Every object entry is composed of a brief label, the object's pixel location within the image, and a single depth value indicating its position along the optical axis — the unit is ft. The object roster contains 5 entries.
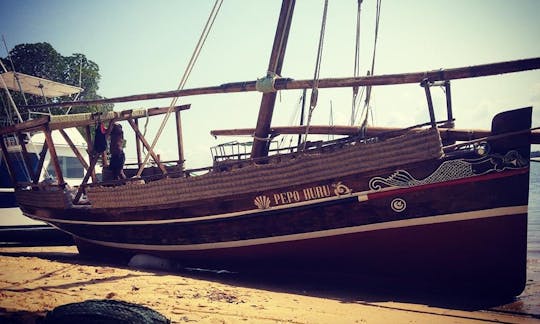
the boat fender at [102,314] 8.70
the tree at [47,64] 114.21
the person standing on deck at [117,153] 27.22
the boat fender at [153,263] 22.79
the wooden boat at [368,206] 15.71
